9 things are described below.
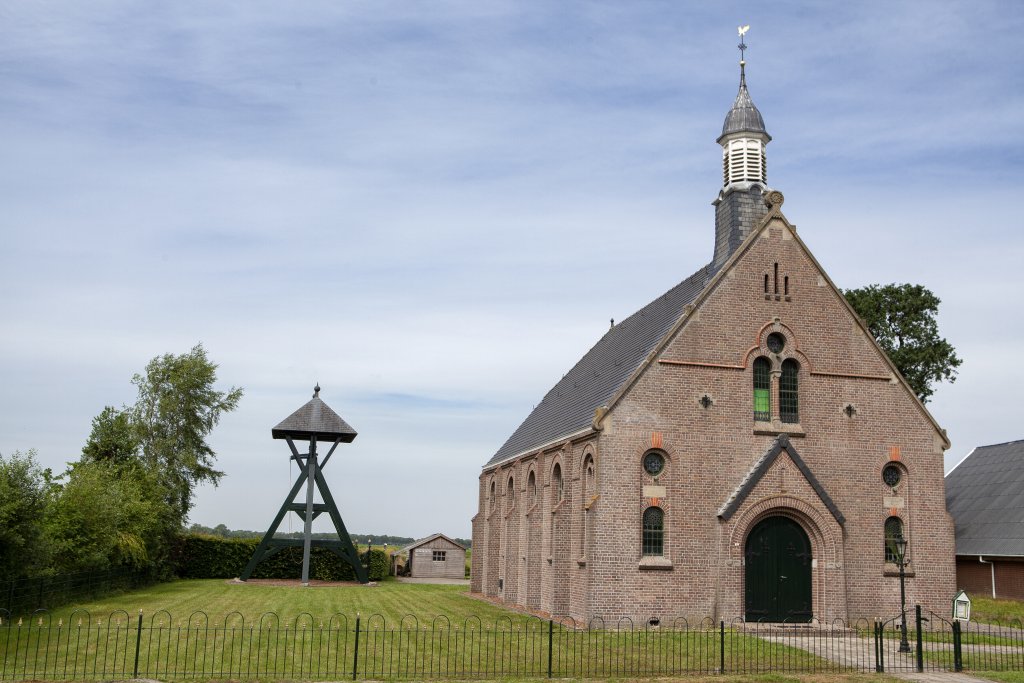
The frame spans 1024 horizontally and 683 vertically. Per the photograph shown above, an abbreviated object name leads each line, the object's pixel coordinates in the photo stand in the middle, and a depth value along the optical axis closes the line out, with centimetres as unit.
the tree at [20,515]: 2347
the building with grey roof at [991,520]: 3397
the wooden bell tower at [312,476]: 4616
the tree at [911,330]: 4678
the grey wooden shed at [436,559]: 6100
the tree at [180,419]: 5522
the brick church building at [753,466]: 2678
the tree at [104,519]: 3178
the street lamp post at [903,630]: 2077
